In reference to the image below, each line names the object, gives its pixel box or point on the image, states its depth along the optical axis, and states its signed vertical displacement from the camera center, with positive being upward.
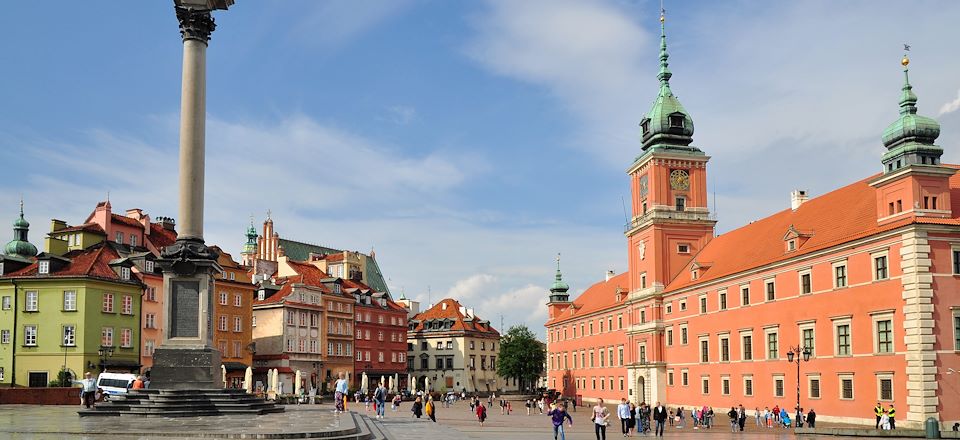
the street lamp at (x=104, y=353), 63.81 -1.29
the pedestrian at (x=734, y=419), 50.06 -4.90
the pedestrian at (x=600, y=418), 31.45 -2.98
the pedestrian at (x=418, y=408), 43.56 -3.58
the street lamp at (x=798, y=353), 47.87 -1.32
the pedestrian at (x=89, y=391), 36.47 -2.22
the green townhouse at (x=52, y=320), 63.72 +0.99
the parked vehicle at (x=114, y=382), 48.50 -2.49
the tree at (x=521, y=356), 117.25 -3.21
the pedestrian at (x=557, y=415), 30.28 -2.76
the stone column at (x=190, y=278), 32.06 +1.93
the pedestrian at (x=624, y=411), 38.34 -3.34
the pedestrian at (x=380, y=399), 43.49 -3.11
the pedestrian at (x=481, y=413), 48.78 -4.29
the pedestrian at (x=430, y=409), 43.88 -3.64
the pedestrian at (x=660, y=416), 42.71 -3.99
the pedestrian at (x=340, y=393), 37.66 -2.49
